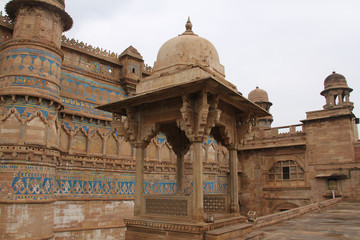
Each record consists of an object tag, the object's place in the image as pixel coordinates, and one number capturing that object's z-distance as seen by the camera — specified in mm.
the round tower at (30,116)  11562
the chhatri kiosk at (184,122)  6316
